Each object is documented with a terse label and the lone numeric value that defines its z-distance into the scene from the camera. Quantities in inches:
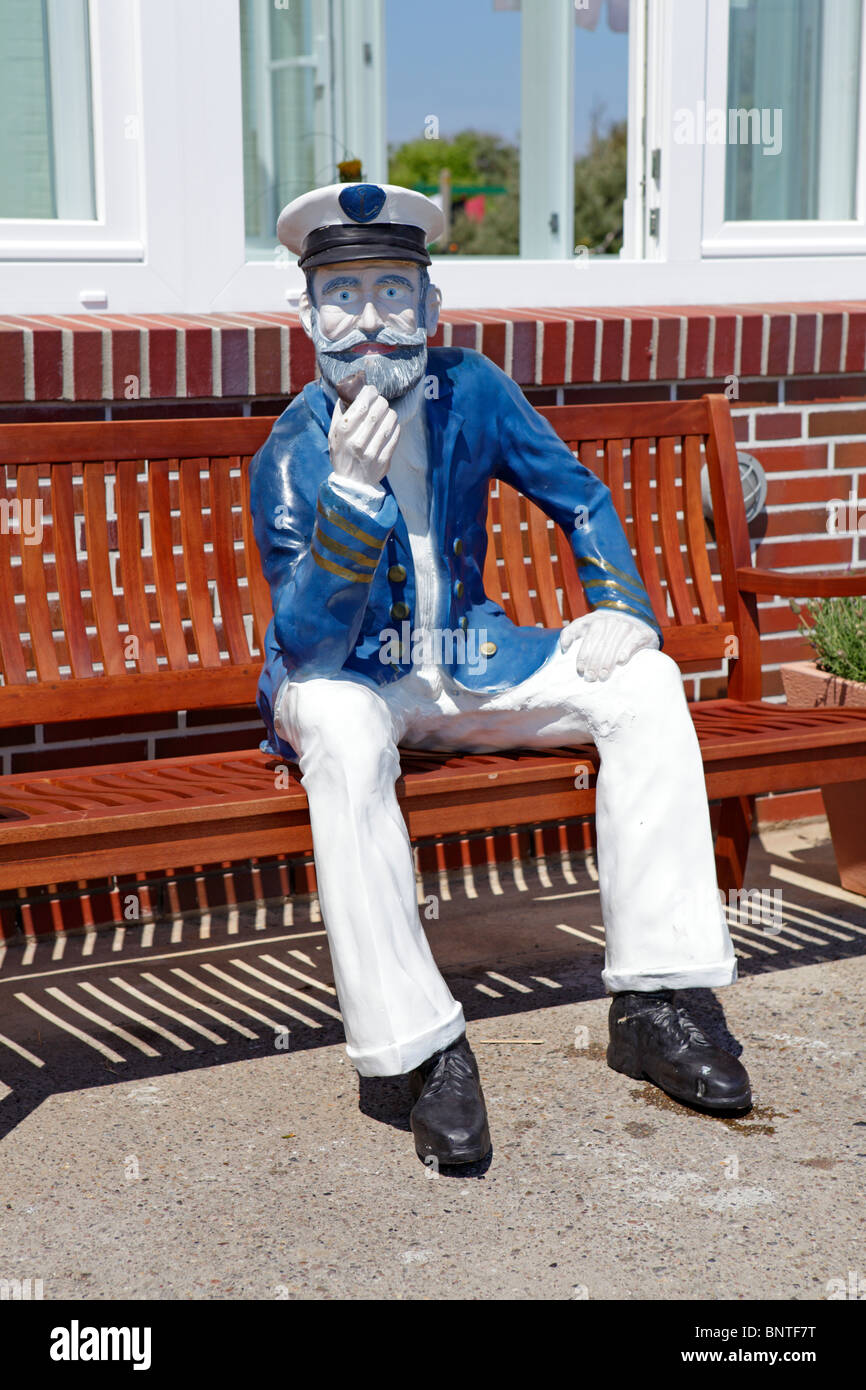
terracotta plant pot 156.9
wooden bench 115.3
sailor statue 109.7
